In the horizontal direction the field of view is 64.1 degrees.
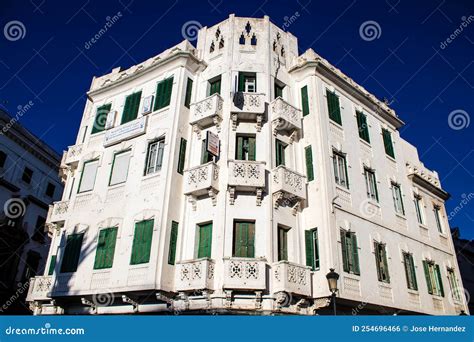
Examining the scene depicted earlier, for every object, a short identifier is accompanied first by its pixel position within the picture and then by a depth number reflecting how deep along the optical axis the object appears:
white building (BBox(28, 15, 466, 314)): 14.24
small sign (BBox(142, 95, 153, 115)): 18.52
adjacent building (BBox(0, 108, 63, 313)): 26.56
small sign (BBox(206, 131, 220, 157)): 15.45
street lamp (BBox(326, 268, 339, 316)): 11.93
